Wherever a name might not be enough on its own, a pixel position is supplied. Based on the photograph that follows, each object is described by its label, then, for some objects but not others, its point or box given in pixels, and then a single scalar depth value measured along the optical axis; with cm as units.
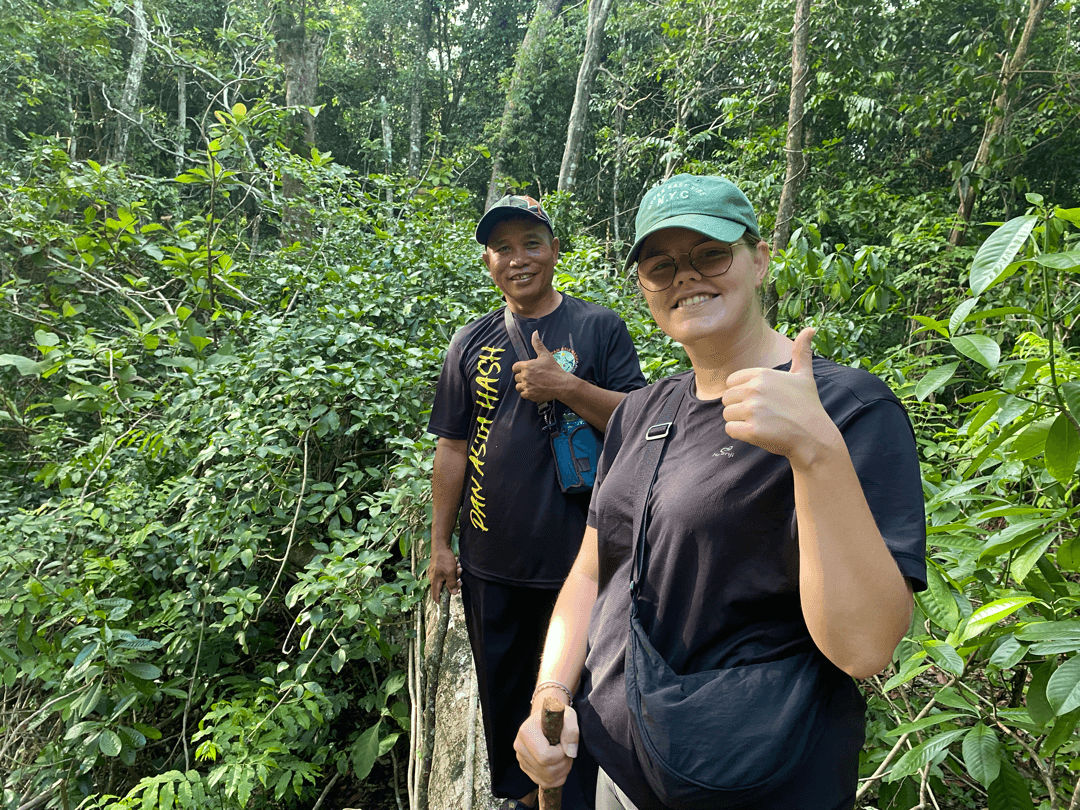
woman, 83
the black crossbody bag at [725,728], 90
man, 204
